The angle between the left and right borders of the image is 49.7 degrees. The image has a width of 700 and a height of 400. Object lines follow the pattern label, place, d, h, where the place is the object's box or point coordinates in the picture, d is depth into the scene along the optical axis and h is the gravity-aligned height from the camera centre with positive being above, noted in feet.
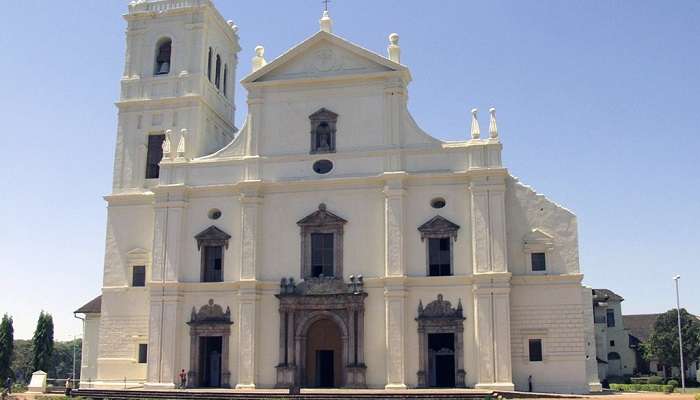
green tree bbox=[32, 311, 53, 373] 195.83 +1.11
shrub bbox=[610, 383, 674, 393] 139.15 -7.41
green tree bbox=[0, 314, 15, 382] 187.20 +1.07
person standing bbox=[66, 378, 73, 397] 104.15 -5.79
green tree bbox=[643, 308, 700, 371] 192.13 +1.96
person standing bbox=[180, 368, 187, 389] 116.98 -4.89
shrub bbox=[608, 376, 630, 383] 181.16 -7.71
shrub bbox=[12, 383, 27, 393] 130.57 -7.27
